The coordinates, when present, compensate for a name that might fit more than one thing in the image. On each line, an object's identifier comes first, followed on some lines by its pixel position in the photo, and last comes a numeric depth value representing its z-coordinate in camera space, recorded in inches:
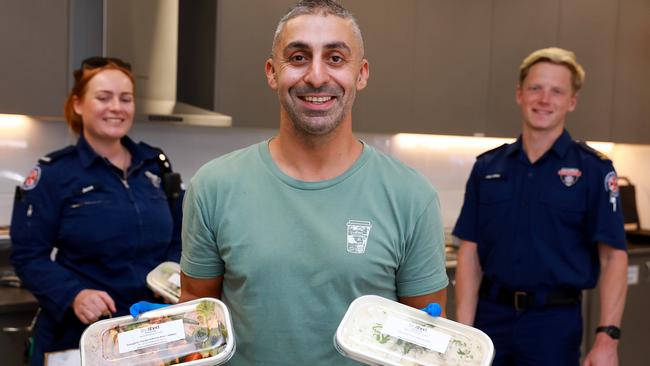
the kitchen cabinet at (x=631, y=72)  176.4
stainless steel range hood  115.6
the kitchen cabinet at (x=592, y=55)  168.6
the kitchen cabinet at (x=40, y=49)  108.3
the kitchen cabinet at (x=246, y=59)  126.4
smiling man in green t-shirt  50.1
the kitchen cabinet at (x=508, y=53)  159.2
